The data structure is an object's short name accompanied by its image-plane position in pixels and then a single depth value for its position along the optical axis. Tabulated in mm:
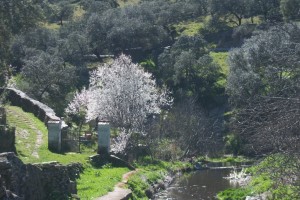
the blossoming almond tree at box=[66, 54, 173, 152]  48406
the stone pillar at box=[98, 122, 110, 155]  31531
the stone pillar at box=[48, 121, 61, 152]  28109
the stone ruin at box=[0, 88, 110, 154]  28219
